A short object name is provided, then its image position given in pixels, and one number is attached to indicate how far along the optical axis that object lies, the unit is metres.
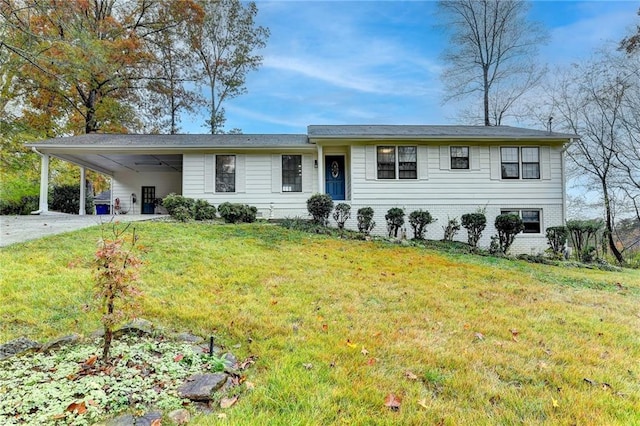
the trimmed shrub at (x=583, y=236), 10.78
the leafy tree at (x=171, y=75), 19.23
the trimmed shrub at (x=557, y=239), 11.11
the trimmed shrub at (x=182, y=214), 10.56
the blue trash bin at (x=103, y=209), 17.41
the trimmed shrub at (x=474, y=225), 11.23
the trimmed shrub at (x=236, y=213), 11.24
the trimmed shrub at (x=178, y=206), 10.73
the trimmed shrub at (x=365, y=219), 11.57
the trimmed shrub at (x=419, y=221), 11.60
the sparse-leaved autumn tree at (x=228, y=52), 21.05
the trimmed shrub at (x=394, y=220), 11.70
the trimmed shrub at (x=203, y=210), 11.35
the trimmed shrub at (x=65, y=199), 14.45
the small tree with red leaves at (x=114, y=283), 2.48
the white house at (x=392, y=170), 12.37
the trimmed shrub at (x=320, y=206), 11.22
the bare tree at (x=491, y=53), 18.44
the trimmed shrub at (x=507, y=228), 10.75
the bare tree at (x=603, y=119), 13.44
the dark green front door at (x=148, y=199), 16.27
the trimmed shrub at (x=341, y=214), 11.77
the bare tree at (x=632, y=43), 12.79
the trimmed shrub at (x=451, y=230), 11.91
